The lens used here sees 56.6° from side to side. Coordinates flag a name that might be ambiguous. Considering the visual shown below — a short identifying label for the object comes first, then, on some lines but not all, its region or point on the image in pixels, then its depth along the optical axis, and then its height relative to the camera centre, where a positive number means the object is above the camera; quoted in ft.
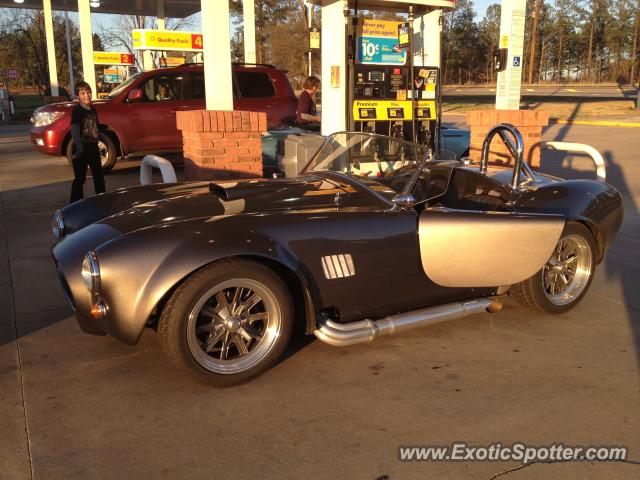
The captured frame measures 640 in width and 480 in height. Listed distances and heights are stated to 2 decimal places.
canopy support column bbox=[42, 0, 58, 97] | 76.79 +7.56
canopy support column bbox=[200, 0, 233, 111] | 21.29 +1.99
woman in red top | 33.08 +0.01
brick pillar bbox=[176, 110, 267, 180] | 20.33 -1.13
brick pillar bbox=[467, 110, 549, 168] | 26.04 -0.74
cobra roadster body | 10.44 -2.72
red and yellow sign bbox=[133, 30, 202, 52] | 69.87 +8.16
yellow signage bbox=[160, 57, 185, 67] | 81.89 +6.67
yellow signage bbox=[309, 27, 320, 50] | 31.24 +3.63
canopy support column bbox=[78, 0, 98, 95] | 63.62 +7.34
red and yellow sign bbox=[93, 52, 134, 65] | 97.13 +8.47
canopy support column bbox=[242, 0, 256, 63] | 52.31 +6.71
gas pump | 28.48 +1.13
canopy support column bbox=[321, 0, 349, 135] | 27.94 +2.00
